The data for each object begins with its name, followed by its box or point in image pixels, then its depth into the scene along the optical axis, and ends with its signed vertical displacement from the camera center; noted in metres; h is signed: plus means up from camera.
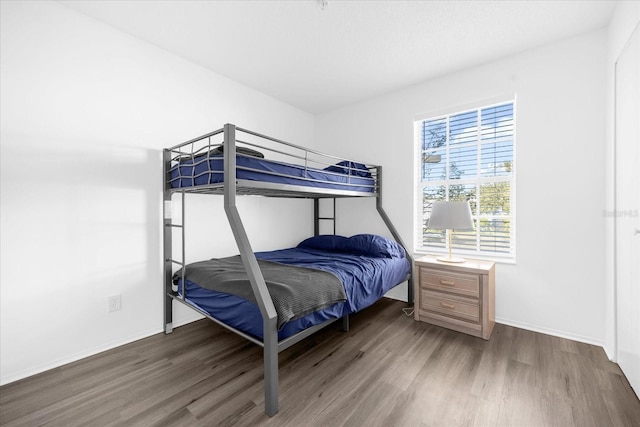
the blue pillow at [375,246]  2.84 -0.36
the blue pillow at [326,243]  3.19 -0.37
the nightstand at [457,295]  2.29 -0.73
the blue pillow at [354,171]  3.10 +0.50
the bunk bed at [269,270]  1.60 -0.46
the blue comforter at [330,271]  1.70 -0.60
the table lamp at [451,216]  2.42 -0.03
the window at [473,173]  2.72 +0.42
